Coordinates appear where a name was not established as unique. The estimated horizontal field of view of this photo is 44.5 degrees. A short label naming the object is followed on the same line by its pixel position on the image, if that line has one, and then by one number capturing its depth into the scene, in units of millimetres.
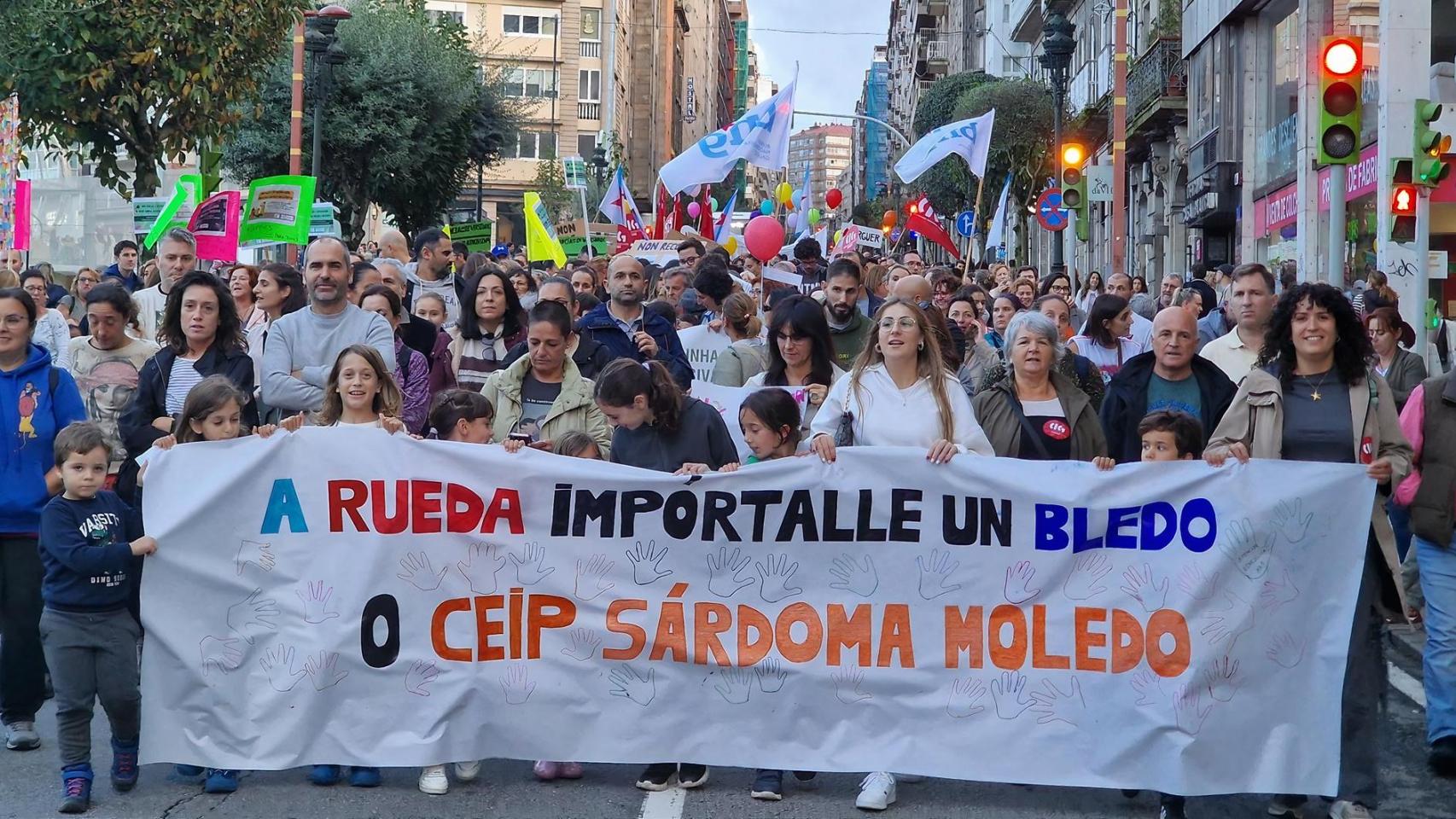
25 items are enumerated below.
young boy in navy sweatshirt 5953
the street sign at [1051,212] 26172
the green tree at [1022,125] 46438
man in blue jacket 9055
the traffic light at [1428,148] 13906
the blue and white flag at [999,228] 22109
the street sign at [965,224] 35806
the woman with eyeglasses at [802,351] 7758
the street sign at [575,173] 29781
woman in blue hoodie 6707
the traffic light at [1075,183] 23594
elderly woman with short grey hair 6762
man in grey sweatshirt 7777
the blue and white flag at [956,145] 19422
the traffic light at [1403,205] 12867
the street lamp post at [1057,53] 23516
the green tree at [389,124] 38938
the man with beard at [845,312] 9156
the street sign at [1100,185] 25047
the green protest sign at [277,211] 15547
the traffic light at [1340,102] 10398
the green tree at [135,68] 21484
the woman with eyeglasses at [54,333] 9898
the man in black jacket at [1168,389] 7223
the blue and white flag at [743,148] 17625
